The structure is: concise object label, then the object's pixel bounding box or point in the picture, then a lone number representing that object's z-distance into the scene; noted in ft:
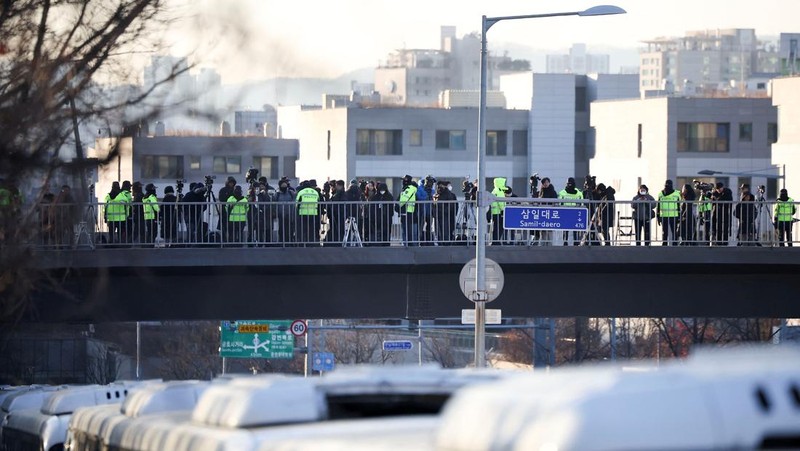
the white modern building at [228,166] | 354.33
